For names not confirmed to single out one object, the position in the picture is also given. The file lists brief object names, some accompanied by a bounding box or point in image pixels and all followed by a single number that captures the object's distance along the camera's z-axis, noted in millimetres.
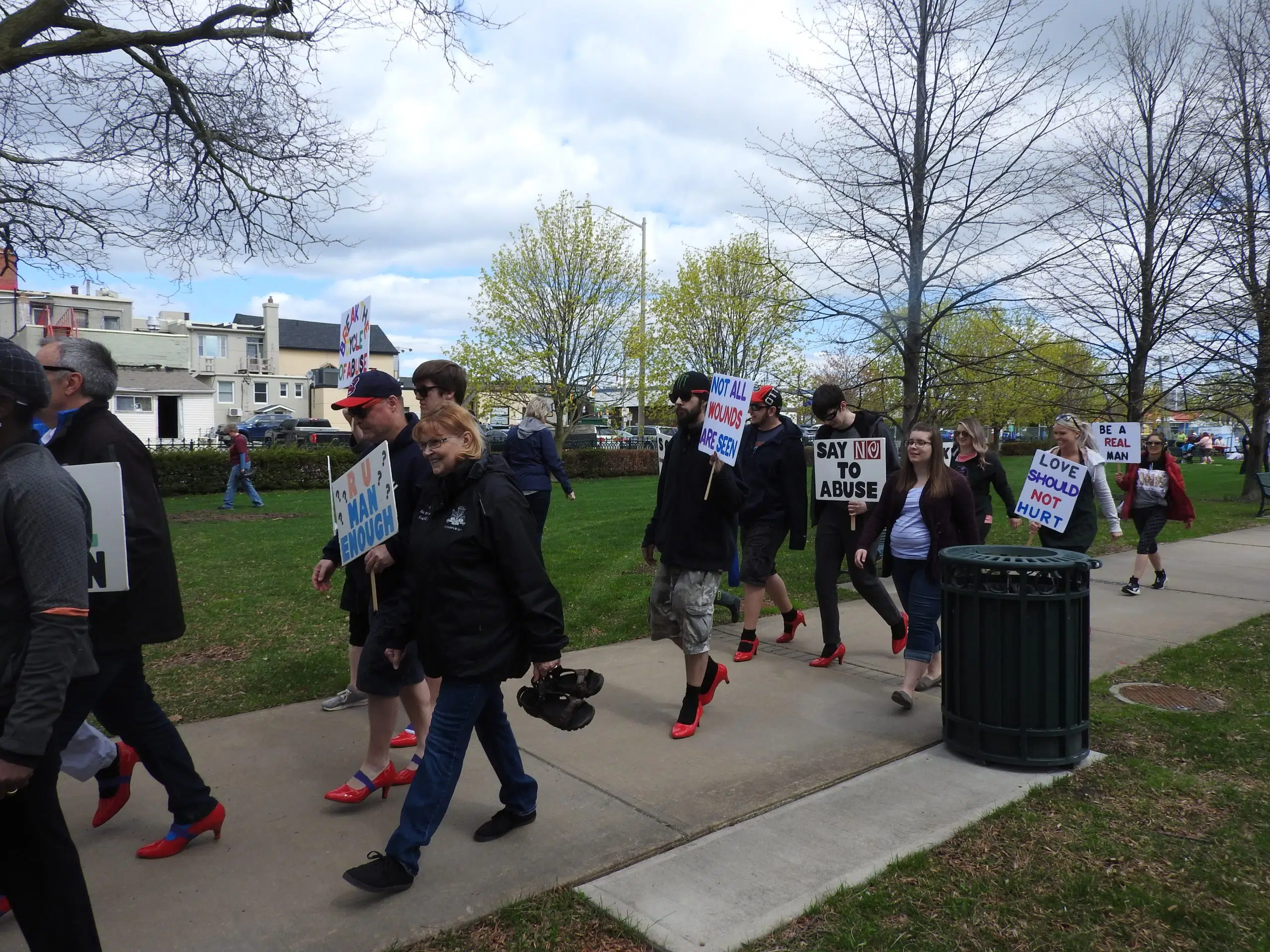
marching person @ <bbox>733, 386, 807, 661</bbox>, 6410
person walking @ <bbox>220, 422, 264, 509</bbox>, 19094
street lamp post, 34156
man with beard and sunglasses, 5008
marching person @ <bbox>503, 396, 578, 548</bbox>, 8969
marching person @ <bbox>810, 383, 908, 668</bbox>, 6523
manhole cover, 5617
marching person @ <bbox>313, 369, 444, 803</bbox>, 3994
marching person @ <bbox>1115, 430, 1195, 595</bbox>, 9484
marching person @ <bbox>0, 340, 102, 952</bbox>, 2293
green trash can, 4484
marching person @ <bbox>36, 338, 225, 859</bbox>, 3271
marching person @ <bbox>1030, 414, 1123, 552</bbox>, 7492
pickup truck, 39375
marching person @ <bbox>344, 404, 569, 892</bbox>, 3355
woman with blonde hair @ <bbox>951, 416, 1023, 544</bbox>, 7918
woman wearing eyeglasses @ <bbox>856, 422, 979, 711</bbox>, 5551
